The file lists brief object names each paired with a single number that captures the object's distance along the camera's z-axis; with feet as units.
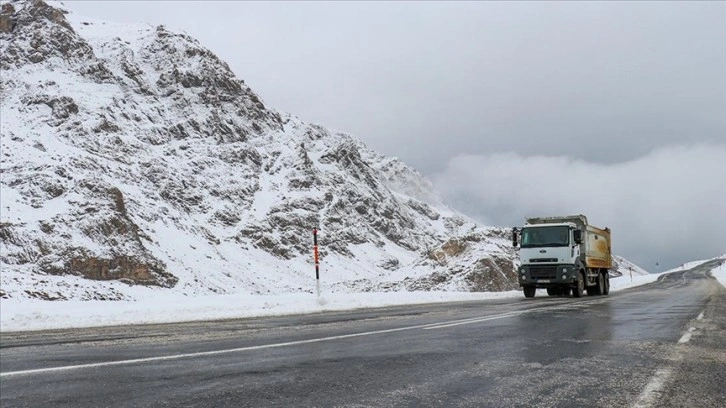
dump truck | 85.10
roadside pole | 70.77
